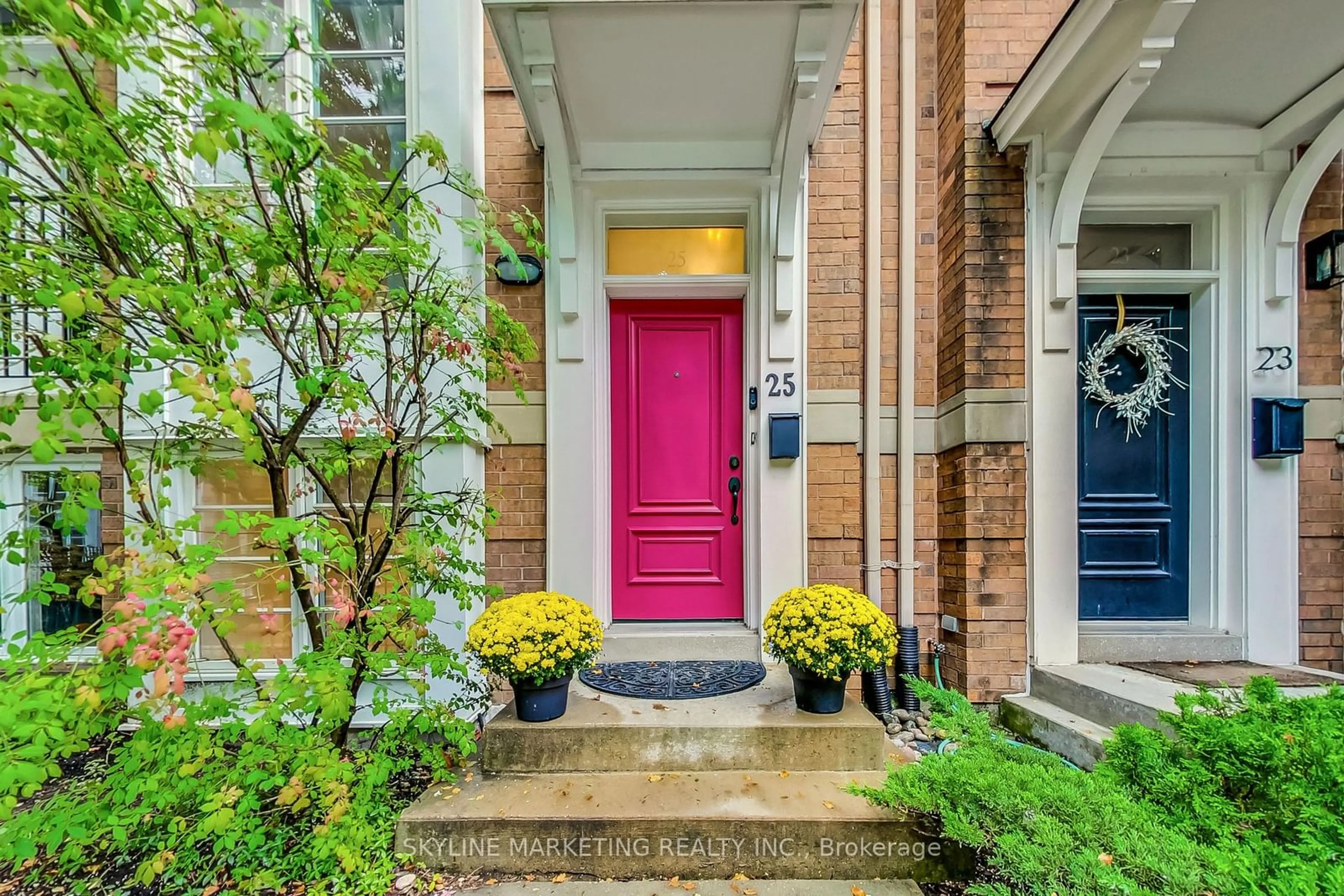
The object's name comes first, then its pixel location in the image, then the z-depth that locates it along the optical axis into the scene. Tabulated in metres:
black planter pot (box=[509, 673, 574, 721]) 2.41
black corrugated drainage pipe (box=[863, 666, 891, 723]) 3.09
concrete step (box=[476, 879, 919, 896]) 1.97
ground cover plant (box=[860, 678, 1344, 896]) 1.42
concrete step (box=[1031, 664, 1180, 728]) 2.43
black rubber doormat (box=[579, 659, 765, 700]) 2.71
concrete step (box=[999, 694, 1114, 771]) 2.46
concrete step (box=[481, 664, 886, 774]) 2.38
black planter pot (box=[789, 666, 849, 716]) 2.48
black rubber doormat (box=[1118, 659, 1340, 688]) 2.64
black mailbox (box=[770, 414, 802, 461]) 3.17
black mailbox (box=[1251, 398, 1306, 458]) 2.91
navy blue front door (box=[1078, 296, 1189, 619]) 3.17
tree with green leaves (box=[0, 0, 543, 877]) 1.50
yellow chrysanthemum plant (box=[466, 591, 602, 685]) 2.35
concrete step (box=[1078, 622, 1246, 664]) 2.96
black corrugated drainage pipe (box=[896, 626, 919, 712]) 3.23
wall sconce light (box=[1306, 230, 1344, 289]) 2.93
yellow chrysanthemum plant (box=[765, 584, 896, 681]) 2.42
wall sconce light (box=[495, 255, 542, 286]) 3.19
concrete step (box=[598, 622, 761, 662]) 3.09
